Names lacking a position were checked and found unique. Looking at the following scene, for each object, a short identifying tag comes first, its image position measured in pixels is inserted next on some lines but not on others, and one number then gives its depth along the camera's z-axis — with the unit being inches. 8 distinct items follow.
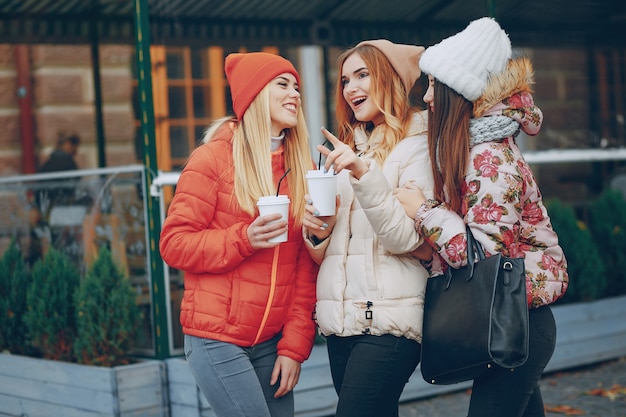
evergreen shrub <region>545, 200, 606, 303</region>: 279.7
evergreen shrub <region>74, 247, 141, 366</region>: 212.8
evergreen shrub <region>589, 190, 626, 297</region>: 298.0
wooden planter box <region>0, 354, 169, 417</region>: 203.3
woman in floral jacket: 115.6
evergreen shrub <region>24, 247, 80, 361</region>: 221.3
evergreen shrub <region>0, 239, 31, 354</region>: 230.1
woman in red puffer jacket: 124.3
